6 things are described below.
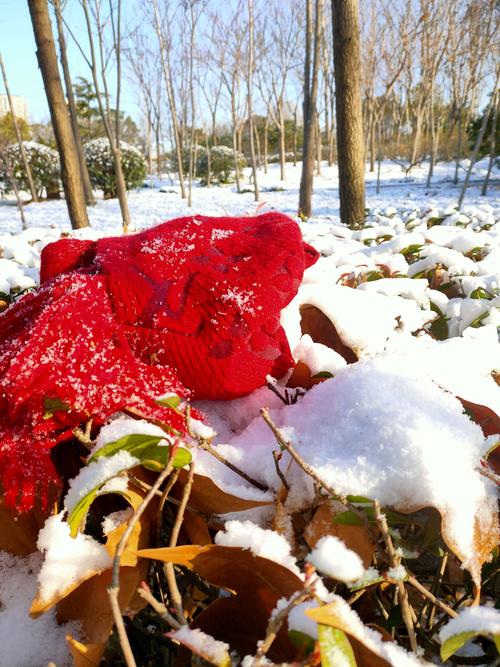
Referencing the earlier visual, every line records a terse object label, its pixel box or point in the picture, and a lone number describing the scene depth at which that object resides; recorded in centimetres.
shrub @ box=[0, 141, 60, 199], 1312
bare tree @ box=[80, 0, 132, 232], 783
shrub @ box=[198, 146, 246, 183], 1839
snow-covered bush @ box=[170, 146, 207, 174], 1903
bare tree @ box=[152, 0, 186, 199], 1199
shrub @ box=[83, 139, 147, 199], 1348
